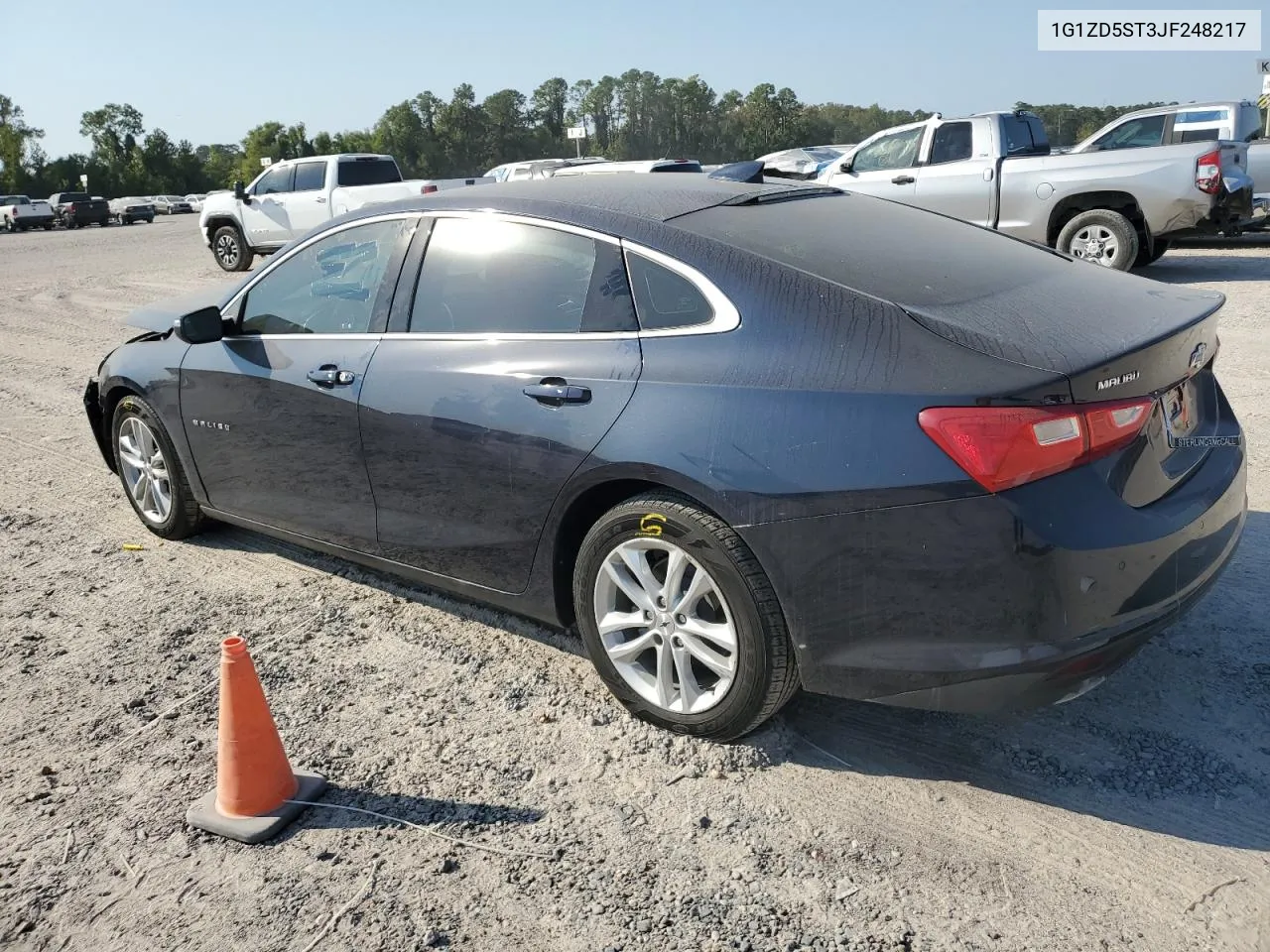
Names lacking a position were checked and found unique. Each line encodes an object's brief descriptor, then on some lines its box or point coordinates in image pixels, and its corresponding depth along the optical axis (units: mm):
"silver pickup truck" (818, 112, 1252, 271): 11016
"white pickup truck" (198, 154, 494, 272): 18344
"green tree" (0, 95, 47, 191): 92562
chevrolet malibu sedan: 2633
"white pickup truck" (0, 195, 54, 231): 52125
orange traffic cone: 2922
